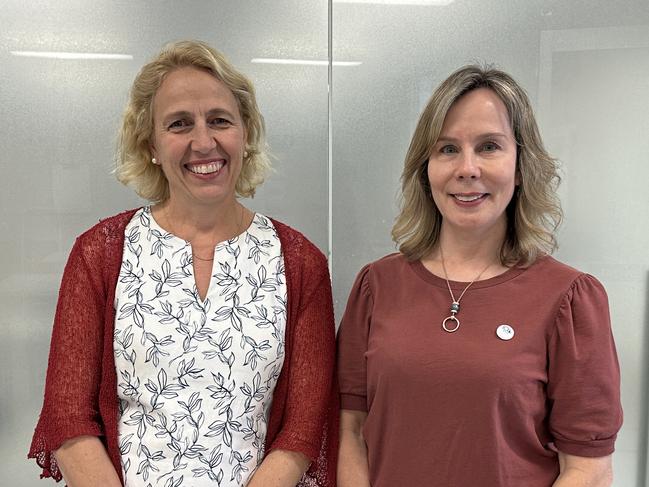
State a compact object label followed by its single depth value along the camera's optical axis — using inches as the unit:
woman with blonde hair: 61.4
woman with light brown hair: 55.4
